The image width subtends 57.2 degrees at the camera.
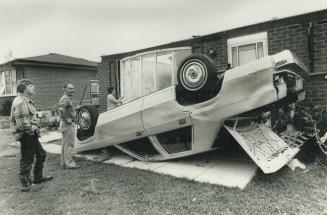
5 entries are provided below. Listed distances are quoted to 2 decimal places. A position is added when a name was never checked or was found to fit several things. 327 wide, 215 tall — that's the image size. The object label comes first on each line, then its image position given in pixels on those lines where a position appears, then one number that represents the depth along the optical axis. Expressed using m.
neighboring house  19.22
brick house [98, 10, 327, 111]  7.26
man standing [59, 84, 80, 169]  6.37
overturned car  5.07
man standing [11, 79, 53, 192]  4.92
